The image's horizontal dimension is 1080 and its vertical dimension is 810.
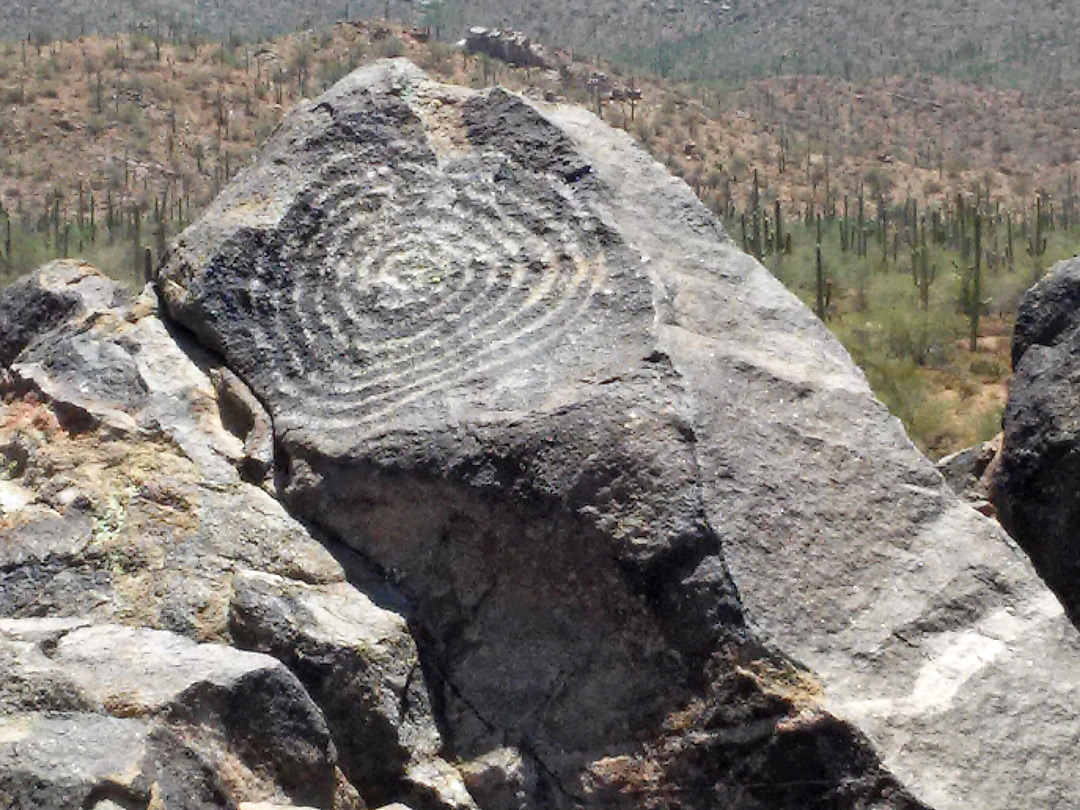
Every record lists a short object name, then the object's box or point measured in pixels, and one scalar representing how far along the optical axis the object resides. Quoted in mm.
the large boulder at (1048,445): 6457
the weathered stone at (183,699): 4199
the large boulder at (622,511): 4969
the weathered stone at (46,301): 6637
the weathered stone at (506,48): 51281
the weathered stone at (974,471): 7160
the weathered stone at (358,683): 5031
